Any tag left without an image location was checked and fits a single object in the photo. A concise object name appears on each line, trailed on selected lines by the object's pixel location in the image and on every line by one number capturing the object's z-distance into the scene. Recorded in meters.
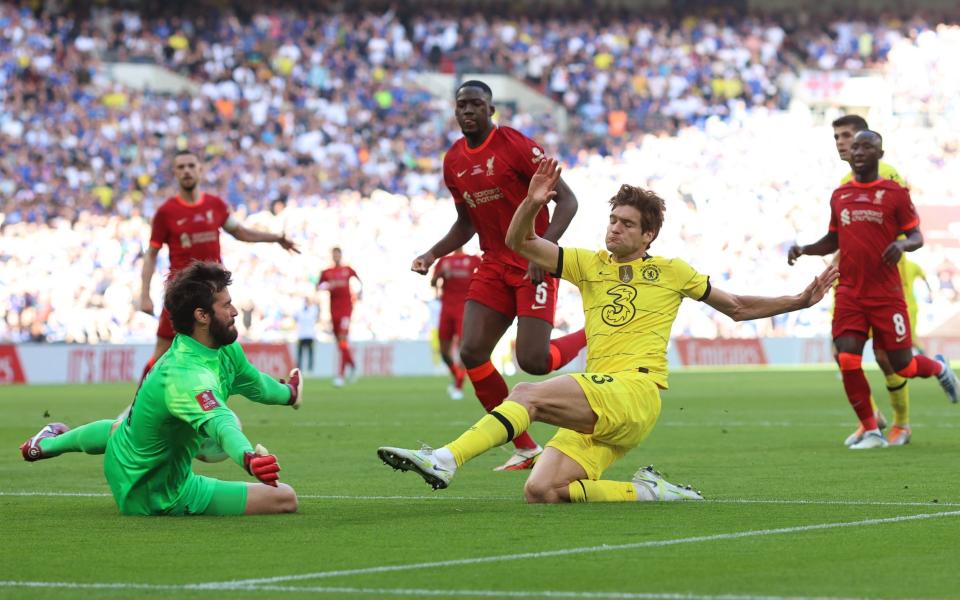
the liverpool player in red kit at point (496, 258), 11.52
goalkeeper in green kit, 7.93
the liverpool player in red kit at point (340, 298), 31.38
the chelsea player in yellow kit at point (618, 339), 8.83
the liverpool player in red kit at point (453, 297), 25.03
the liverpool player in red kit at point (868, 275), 13.75
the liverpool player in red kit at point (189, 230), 15.16
